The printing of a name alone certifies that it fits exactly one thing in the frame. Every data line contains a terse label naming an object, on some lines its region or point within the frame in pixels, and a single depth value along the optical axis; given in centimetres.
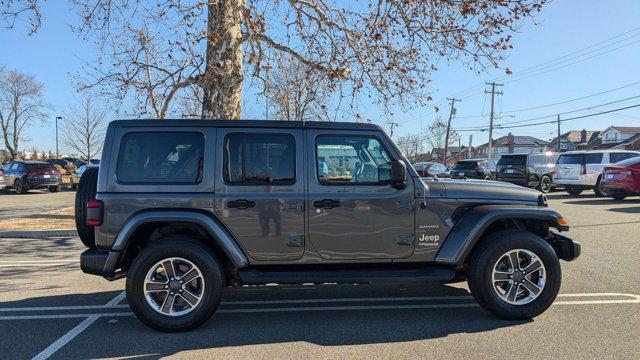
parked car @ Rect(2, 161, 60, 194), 2288
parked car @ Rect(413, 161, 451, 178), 2670
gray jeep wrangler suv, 425
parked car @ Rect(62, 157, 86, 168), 4775
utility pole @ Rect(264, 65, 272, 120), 1091
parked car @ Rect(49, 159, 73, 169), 4363
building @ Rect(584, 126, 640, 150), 7356
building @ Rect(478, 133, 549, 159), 9819
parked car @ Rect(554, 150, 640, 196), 1770
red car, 1483
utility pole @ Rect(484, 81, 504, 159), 5188
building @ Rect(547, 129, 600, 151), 7619
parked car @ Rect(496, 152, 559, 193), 2038
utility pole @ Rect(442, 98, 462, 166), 6314
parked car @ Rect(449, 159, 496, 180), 2359
